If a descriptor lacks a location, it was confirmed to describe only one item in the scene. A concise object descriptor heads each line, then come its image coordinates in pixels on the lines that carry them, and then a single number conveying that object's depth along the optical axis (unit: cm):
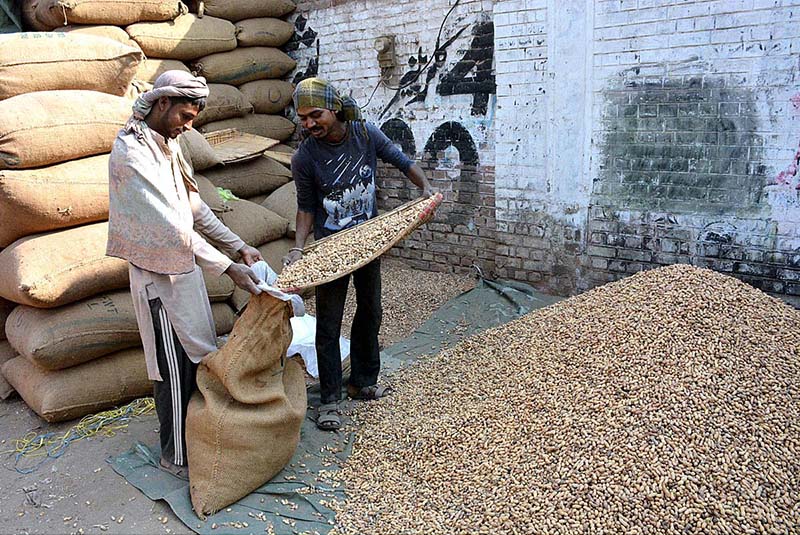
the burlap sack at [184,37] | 513
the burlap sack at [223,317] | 384
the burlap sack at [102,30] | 473
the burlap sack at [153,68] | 514
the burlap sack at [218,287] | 377
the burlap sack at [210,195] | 422
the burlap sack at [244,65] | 564
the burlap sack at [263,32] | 598
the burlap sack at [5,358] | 362
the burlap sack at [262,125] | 572
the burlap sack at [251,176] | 499
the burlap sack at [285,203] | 508
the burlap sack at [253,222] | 448
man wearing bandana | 301
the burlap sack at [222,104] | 555
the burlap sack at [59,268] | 310
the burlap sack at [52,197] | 314
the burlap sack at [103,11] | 461
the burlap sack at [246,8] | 577
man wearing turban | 234
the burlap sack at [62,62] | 333
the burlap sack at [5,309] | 362
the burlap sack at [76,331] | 314
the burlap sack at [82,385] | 320
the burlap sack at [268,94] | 608
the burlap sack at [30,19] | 487
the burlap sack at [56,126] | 314
